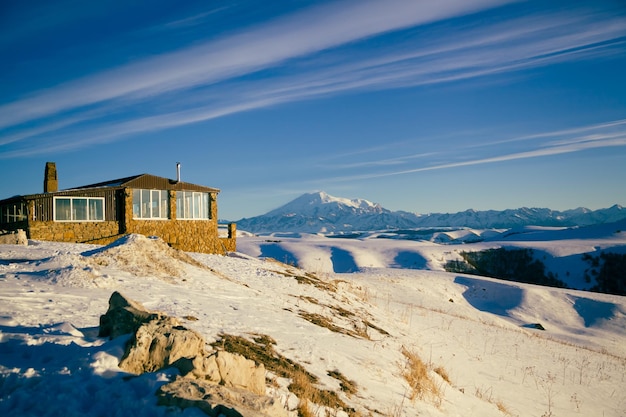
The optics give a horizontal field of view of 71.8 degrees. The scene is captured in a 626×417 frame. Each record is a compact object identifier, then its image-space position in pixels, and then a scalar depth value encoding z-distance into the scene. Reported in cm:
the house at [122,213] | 2836
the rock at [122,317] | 619
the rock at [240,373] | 554
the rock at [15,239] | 1905
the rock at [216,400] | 430
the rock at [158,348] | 540
